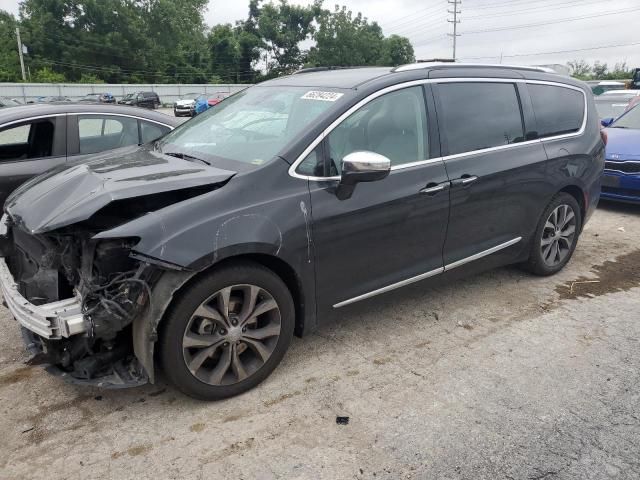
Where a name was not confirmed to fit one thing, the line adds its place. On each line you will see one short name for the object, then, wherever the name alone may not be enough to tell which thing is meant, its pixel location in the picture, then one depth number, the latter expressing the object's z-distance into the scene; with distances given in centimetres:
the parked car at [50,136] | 493
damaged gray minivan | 270
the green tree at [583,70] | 5431
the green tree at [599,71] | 5396
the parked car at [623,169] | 704
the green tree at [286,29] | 7000
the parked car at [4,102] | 1924
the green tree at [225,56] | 7000
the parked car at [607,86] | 1639
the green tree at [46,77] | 5406
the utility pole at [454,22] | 6820
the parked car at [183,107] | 3641
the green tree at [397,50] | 7556
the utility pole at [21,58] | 5348
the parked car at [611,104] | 1101
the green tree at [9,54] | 5579
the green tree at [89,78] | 5853
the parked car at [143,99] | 3769
